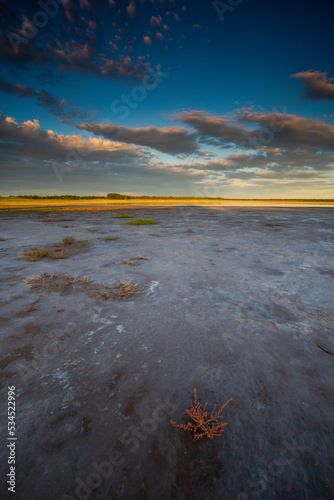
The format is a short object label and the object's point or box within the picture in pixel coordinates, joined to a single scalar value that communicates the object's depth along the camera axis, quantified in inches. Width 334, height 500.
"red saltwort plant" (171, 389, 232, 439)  77.4
